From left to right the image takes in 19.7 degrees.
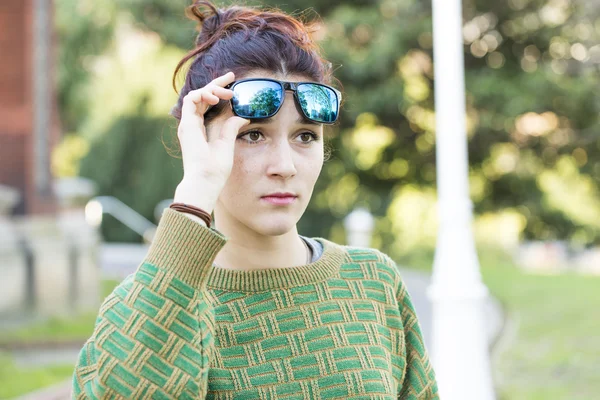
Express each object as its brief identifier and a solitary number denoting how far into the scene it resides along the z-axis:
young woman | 1.85
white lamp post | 5.93
